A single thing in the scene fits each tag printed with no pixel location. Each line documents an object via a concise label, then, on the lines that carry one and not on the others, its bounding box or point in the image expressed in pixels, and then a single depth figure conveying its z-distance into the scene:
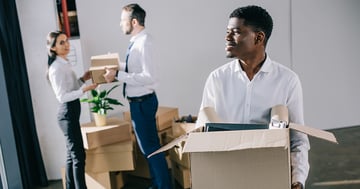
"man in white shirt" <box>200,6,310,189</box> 1.41
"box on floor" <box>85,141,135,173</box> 2.99
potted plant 2.98
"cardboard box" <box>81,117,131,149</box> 2.91
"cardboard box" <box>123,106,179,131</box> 3.18
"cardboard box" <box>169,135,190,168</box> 2.98
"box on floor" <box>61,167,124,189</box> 3.03
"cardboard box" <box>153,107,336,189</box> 1.03
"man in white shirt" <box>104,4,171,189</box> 2.76
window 3.30
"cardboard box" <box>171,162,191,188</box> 3.04
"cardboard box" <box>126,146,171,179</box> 3.35
